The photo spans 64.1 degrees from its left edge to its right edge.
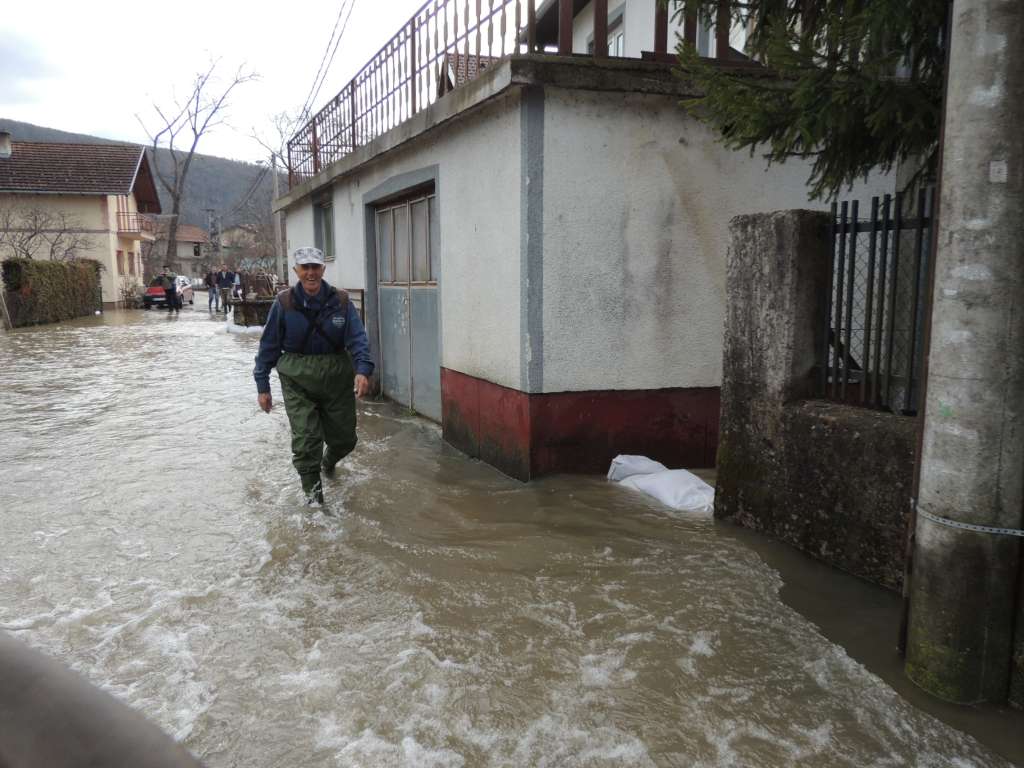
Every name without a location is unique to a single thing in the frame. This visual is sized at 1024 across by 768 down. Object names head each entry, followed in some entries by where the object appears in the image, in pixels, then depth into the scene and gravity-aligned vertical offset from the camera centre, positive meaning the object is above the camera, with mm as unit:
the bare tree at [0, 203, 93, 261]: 30375 +1945
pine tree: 3896 +983
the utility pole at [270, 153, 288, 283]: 28531 +1200
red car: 35938 -533
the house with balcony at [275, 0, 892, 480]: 5895 +316
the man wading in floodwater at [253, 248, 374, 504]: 5527 -495
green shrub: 22969 -209
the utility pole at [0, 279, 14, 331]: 22641 -691
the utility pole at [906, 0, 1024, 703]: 2781 -348
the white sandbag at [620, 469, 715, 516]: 5527 -1439
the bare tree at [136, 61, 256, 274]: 46294 +8110
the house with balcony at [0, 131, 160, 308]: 33844 +3697
